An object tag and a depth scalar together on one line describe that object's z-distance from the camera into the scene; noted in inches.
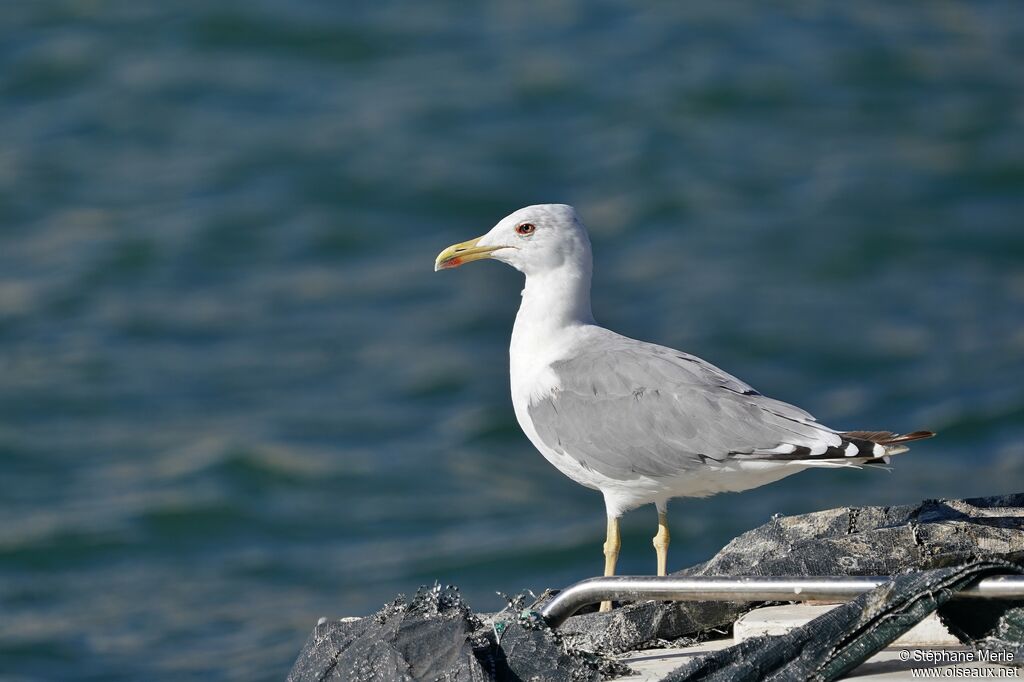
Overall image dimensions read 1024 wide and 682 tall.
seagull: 411.5
